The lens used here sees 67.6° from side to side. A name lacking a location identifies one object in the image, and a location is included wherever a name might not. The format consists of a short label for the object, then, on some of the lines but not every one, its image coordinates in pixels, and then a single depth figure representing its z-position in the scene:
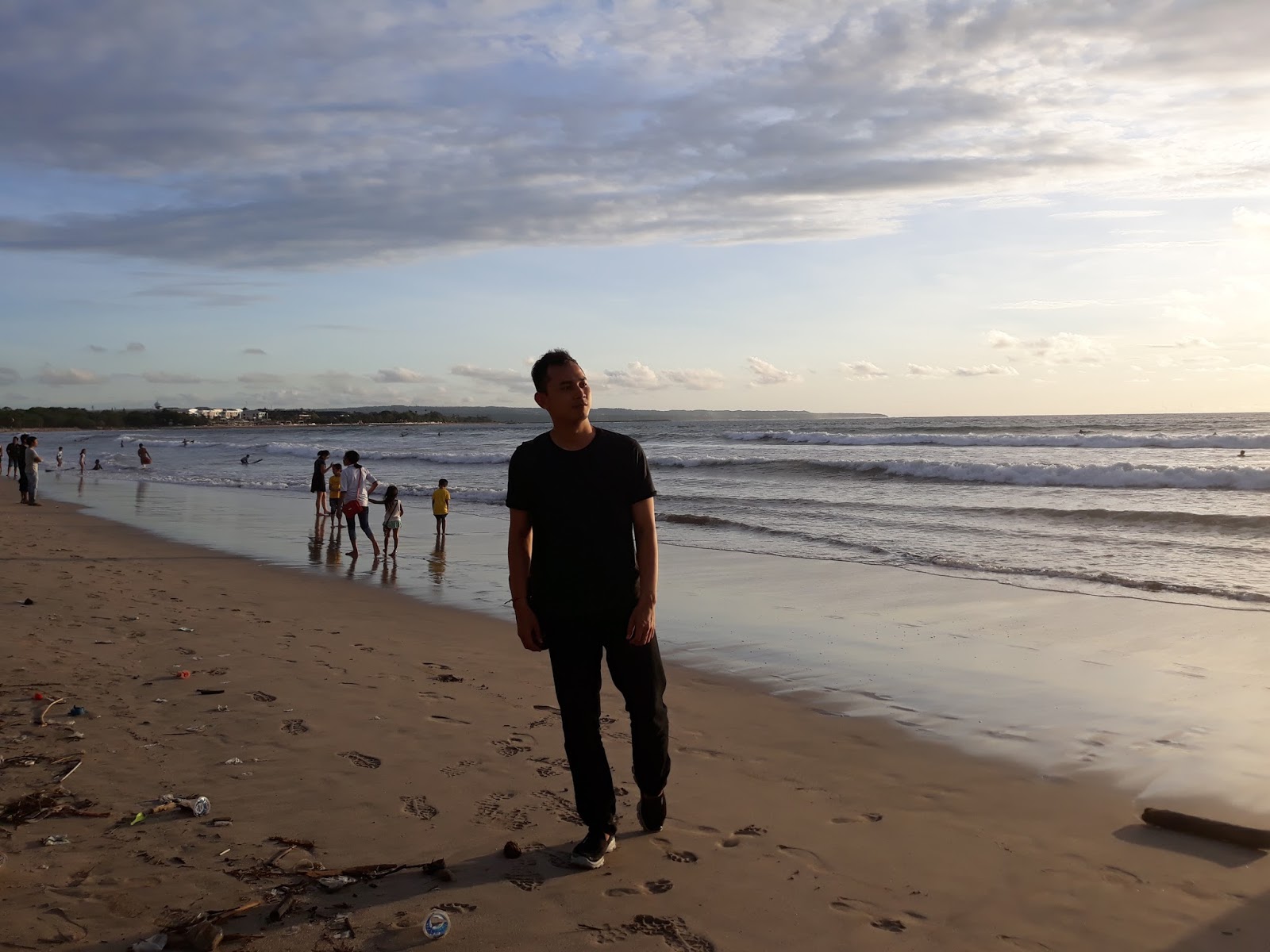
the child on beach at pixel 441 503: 15.62
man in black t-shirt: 3.67
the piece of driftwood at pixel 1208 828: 4.15
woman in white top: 14.34
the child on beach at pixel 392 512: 14.17
